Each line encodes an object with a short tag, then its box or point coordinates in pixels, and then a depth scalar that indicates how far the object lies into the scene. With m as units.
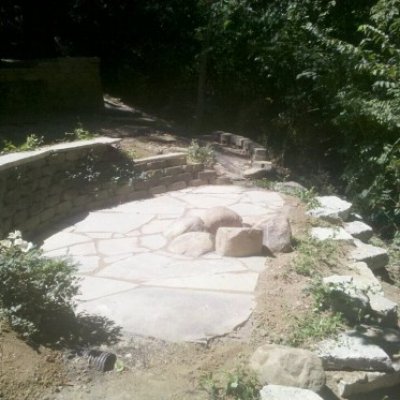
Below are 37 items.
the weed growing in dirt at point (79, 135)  6.78
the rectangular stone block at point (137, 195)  6.66
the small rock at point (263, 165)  7.83
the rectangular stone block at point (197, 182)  7.33
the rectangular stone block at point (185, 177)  7.21
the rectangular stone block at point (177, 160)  7.17
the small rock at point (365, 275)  4.31
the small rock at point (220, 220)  5.25
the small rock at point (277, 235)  4.96
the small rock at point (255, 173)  7.56
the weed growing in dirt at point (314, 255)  4.52
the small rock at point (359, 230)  5.98
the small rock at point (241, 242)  4.87
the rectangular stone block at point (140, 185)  6.70
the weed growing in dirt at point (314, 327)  3.54
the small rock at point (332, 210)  5.93
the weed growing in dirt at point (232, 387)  2.93
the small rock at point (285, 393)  2.86
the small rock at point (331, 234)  5.28
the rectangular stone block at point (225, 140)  8.87
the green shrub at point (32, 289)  3.22
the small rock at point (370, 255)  5.17
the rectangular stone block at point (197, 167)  7.38
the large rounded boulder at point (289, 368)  3.07
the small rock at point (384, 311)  4.04
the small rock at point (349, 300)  3.83
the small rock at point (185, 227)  5.27
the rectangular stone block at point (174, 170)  7.09
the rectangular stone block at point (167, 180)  7.02
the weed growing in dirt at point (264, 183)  7.28
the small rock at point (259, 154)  8.12
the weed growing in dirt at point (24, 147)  5.79
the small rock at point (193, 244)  4.99
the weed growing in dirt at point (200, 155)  7.57
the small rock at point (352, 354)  3.44
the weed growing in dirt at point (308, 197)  6.25
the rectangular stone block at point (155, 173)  6.86
